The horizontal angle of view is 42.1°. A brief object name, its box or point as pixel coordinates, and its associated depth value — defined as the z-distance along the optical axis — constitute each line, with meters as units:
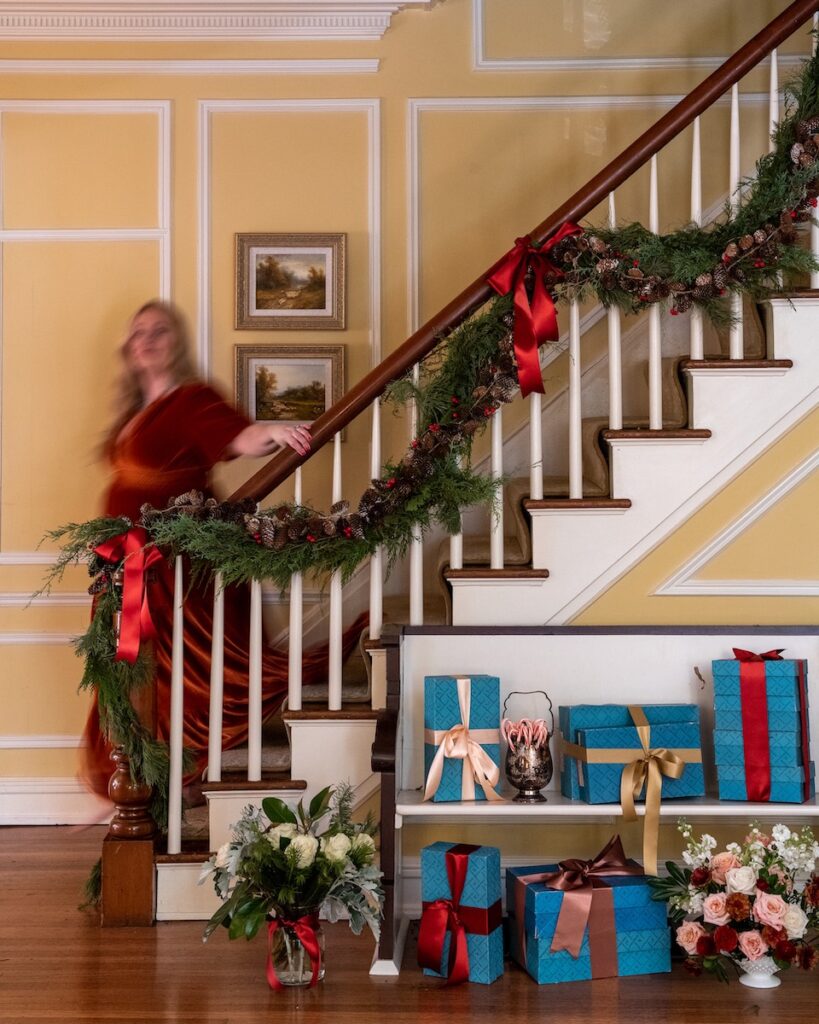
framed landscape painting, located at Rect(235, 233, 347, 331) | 4.38
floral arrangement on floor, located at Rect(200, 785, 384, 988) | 2.52
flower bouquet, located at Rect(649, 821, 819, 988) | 2.45
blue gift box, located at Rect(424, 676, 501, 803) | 2.83
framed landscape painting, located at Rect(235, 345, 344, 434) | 4.35
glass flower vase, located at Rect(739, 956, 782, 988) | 2.51
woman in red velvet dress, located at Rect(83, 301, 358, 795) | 3.52
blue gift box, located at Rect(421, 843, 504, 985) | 2.57
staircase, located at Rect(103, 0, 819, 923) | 3.09
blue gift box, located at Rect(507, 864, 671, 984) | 2.56
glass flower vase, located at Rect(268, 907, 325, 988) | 2.54
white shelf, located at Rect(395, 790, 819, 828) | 2.71
